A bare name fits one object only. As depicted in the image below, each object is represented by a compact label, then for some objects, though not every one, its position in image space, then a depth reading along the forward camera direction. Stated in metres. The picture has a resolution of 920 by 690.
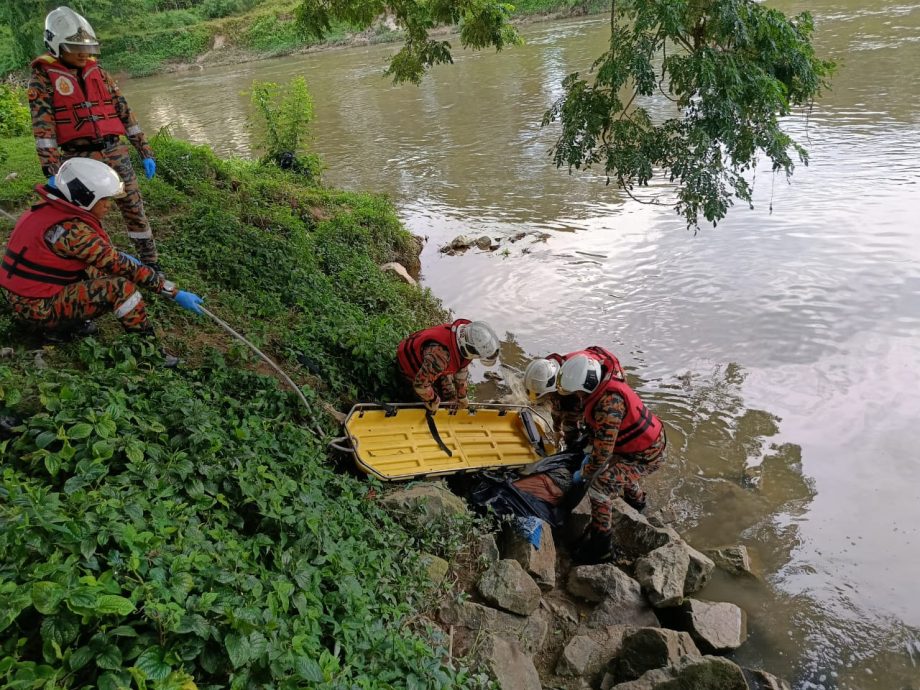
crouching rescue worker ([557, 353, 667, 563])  5.11
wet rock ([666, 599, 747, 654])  4.35
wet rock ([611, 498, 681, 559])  5.20
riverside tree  4.73
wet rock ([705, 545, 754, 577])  5.10
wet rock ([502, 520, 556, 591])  4.75
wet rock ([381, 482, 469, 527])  4.52
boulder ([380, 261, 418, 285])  9.38
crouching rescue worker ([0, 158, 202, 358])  4.04
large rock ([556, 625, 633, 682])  4.06
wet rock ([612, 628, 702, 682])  3.88
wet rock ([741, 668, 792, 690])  3.97
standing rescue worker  4.79
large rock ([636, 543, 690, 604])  4.56
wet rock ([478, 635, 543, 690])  3.54
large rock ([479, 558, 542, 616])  4.18
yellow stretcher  5.43
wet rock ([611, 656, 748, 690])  3.51
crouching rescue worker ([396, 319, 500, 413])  5.46
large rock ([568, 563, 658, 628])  4.52
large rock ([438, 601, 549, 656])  3.88
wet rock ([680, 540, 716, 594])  4.90
